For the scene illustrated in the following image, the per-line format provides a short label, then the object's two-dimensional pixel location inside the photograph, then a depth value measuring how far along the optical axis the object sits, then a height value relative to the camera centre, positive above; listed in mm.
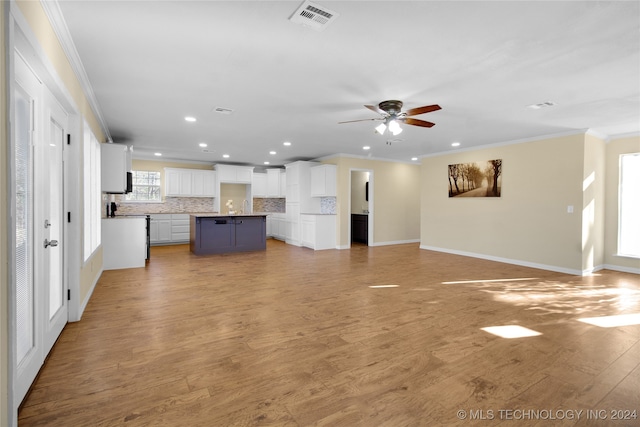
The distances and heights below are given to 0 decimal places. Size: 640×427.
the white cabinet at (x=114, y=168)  5410 +724
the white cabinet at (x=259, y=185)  10539 +827
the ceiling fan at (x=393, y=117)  3949 +1231
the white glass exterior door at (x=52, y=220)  2350 -104
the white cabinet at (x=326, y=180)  8266 +798
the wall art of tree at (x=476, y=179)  6627 +728
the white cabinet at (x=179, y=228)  9031 -572
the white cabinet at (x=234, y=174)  9617 +1123
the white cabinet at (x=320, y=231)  8133 -579
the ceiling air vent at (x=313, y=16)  2115 +1391
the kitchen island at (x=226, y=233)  7215 -590
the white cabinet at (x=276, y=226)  10000 -553
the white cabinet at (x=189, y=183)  9102 +795
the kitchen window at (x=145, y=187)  8922 +623
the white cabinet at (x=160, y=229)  8734 -587
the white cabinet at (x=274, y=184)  10742 +883
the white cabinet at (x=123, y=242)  5441 -624
